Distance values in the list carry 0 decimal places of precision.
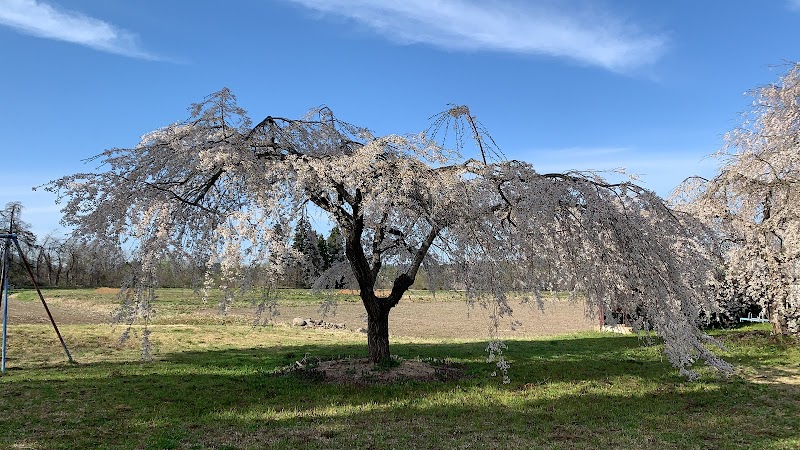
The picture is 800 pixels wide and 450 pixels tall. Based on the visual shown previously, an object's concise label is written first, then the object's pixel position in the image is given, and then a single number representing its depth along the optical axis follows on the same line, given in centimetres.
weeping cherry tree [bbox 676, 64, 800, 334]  1312
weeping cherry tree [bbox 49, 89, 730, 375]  793
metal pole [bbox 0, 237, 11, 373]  1263
